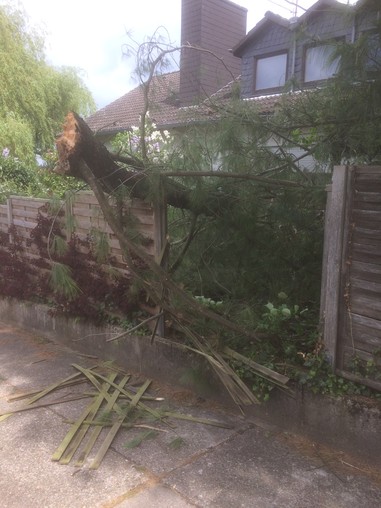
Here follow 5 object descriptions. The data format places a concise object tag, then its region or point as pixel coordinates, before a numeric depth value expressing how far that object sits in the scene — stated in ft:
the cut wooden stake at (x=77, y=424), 10.46
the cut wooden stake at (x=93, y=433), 10.28
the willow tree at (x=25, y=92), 45.09
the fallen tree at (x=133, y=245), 11.32
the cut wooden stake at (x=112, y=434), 10.18
